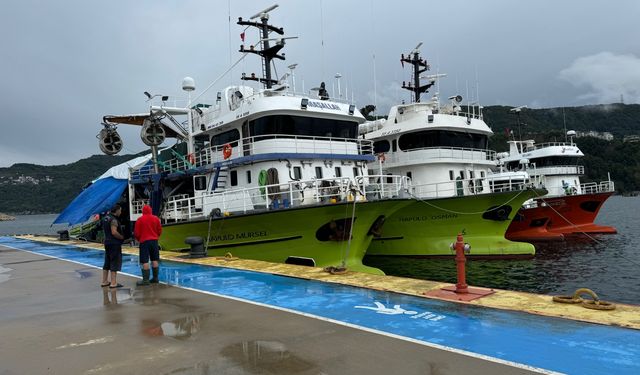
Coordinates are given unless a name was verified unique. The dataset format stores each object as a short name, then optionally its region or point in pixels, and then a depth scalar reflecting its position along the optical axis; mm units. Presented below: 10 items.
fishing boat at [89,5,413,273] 13039
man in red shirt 8977
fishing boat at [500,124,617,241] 26375
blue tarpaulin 21875
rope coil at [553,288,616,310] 5766
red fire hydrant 6770
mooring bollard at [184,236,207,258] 12977
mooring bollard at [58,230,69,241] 23953
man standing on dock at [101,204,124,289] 8594
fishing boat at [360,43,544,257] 19125
